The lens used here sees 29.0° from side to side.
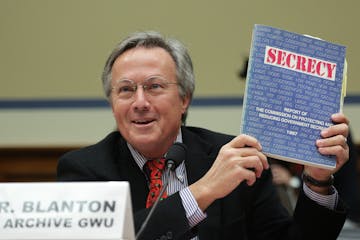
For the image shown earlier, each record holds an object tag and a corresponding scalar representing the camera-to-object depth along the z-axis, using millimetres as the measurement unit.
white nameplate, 1861
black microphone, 2278
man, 2479
